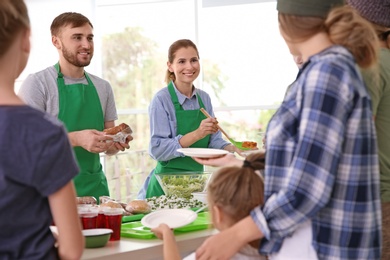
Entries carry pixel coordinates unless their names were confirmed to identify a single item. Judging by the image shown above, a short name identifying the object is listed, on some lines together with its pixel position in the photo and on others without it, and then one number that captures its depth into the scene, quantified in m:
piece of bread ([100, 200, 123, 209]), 2.79
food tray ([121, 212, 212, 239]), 2.50
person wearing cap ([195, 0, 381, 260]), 1.67
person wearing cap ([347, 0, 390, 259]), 2.21
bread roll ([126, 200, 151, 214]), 2.92
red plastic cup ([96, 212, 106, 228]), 2.48
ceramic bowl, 2.30
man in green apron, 3.65
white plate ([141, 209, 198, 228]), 2.46
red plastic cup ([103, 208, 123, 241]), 2.46
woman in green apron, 4.07
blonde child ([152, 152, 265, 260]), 1.97
